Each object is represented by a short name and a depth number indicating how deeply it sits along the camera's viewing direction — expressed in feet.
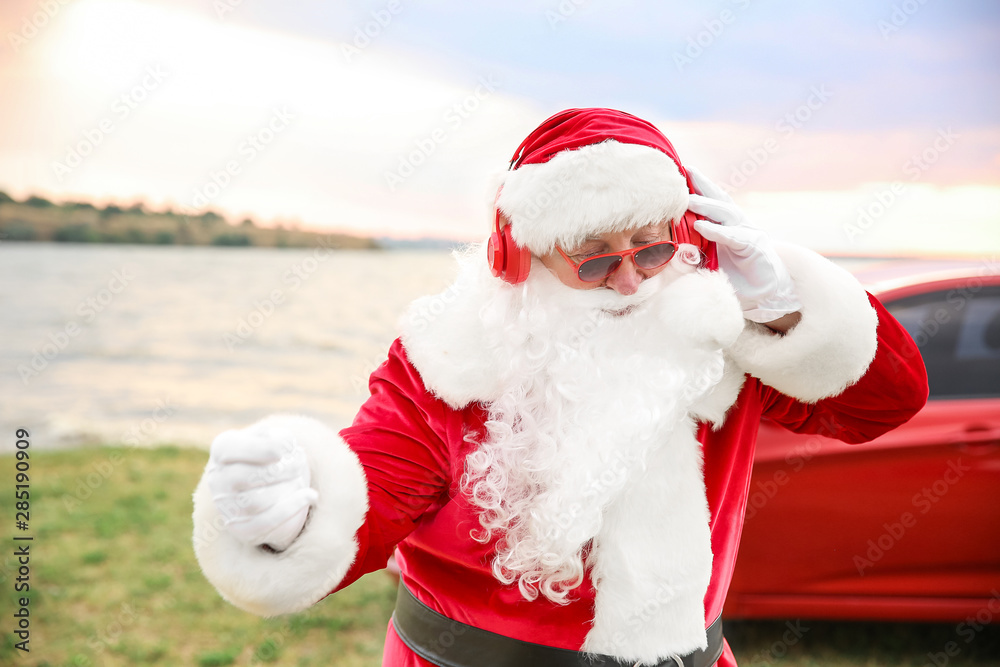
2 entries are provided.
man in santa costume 4.40
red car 9.84
